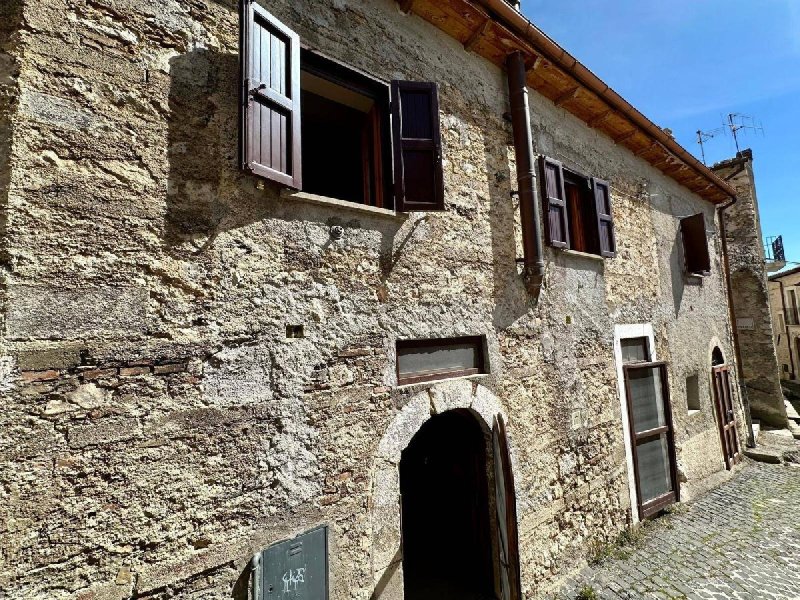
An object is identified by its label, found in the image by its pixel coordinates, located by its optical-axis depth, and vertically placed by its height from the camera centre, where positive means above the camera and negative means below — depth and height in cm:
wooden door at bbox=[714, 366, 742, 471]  806 -151
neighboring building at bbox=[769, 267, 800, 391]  2325 +103
